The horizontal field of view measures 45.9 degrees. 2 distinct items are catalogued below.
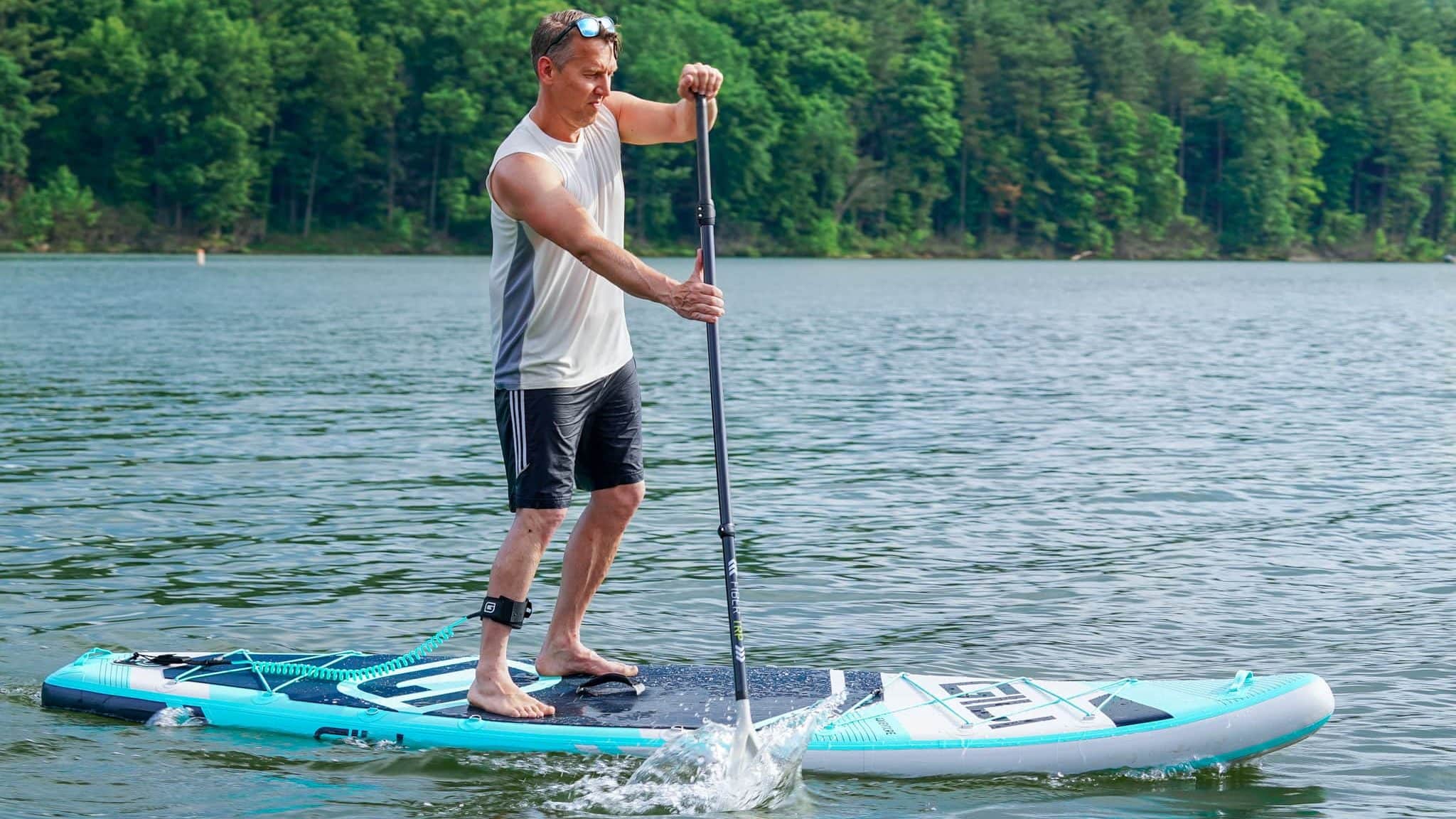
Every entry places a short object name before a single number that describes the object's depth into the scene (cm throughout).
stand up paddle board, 699
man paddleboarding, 678
